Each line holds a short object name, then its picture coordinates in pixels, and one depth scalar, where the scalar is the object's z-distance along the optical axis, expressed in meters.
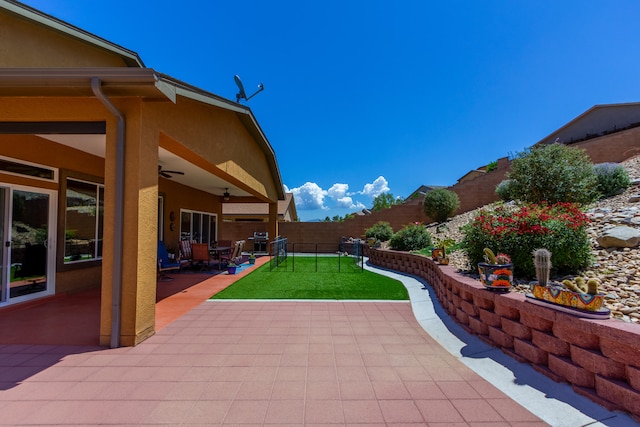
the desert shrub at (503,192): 14.88
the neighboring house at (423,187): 51.66
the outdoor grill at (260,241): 16.78
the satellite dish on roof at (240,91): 10.48
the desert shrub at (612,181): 9.62
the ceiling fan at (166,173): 8.66
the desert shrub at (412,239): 10.81
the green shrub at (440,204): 16.55
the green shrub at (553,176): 9.24
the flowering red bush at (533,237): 4.56
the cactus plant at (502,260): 4.02
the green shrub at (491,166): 26.09
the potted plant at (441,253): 6.66
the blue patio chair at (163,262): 8.51
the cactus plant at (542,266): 3.34
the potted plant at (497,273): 3.80
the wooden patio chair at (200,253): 9.69
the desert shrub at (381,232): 14.44
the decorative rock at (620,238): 4.90
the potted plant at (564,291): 2.67
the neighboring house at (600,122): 22.53
